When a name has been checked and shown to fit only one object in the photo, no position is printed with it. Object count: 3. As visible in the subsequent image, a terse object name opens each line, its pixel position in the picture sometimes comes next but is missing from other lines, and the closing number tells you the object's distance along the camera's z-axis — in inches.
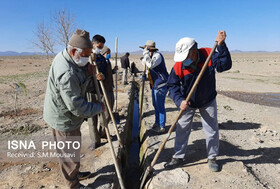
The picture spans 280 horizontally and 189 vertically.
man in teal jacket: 97.7
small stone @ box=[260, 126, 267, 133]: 201.0
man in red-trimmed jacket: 114.8
